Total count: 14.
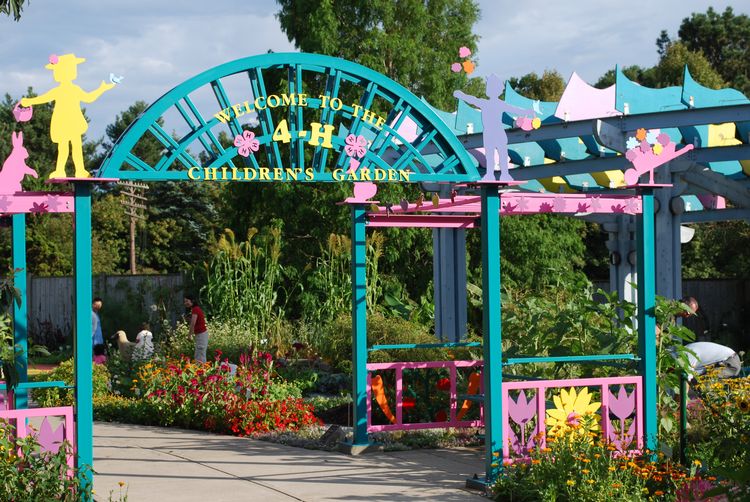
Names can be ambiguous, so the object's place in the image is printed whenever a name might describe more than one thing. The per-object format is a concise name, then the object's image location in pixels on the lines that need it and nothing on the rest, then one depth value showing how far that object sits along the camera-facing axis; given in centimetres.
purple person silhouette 763
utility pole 3590
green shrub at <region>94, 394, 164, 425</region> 1151
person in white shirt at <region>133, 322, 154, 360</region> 1452
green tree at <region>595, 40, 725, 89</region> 3275
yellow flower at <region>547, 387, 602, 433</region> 769
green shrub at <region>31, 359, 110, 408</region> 1287
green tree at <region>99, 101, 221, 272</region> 4078
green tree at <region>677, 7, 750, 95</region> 4097
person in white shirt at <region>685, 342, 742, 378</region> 966
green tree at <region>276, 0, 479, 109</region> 2336
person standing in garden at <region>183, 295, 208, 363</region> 1362
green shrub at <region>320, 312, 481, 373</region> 1179
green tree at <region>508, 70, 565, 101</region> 3391
